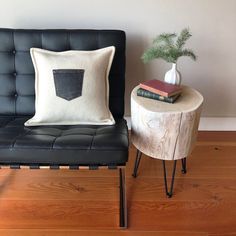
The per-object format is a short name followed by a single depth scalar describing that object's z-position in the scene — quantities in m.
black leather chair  1.35
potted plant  1.65
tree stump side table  1.47
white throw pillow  1.56
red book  1.54
